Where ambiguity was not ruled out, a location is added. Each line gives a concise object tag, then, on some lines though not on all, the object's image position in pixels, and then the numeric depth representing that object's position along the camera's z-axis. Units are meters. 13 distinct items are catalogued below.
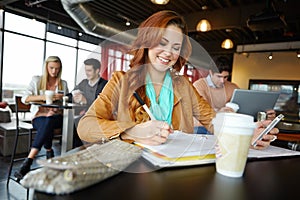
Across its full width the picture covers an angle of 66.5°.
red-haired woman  0.55
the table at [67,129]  2.15
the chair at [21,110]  2.17
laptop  1.20
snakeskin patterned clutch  0.31
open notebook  0.46
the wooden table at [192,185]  0.33
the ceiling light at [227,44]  4.36
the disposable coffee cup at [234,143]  0.42
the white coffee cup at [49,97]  2.02
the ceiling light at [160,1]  2.71
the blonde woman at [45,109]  2.16
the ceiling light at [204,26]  3.38
